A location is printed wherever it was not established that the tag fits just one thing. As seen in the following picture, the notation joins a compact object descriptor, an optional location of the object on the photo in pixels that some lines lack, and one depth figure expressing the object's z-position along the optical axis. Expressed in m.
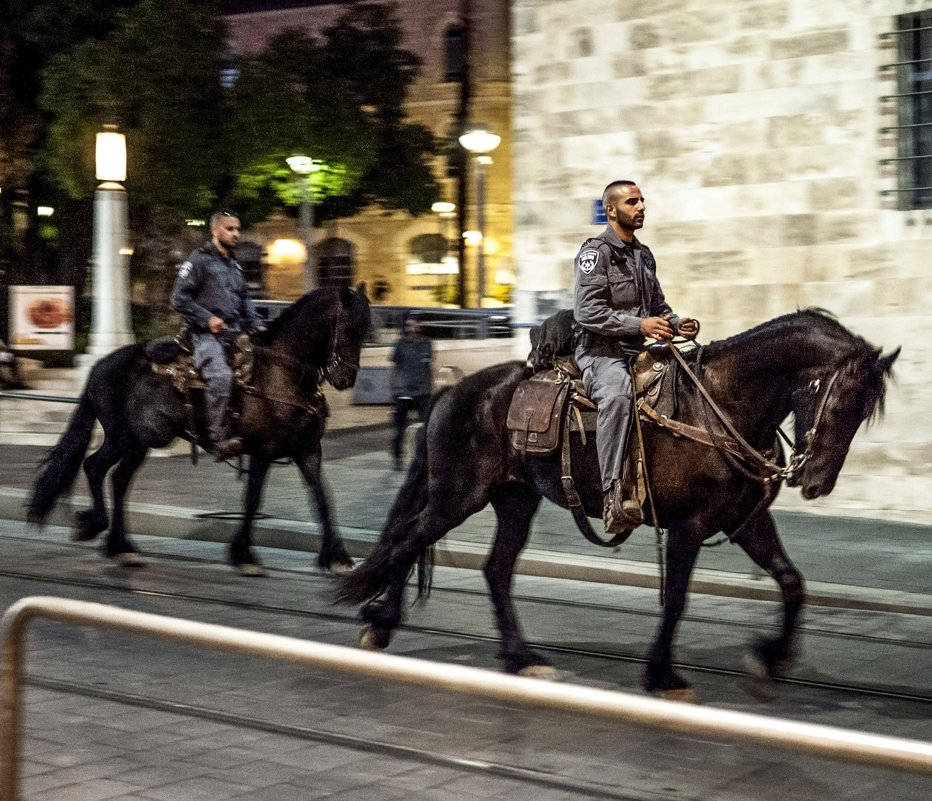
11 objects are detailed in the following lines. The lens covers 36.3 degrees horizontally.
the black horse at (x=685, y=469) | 6.23
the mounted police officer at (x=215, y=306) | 10.10
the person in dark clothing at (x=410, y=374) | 15.78
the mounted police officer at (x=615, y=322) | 6.59
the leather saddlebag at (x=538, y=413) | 6.91
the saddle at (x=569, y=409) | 6.65
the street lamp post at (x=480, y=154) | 25.77
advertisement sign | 18.50
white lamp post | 19.22
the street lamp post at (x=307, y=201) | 29.67
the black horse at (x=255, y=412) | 10.05
